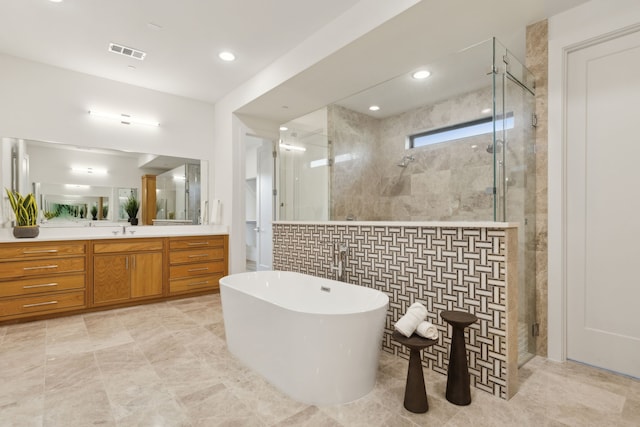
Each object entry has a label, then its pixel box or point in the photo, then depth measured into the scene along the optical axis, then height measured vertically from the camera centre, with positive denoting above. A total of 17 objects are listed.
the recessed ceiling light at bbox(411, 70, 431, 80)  3.14 +1.41
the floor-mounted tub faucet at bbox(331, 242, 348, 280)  2.71 -0.38
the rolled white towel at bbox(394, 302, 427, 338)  1.74 -0.60
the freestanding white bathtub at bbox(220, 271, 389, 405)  1.71 -0.77
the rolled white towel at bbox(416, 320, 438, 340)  1.72 -0.64
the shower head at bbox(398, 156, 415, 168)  4.22 +0.72
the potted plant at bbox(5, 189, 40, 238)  3.15 +0.00
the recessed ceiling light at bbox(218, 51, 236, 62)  3.35 +1.71
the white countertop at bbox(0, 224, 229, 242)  3.28 -0.22
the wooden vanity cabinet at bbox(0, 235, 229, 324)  3.03 -0.65
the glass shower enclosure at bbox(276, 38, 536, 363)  2.36 +0.71
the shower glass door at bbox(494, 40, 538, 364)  2.15 +0.33
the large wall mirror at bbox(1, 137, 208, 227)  3.42 +0.39
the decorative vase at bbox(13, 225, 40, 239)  3.13 -0.18
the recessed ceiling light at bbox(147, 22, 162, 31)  2.80 +1.69
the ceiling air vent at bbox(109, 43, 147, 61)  3.15 +1.68
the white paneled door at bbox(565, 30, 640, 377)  2.08 +0.08
